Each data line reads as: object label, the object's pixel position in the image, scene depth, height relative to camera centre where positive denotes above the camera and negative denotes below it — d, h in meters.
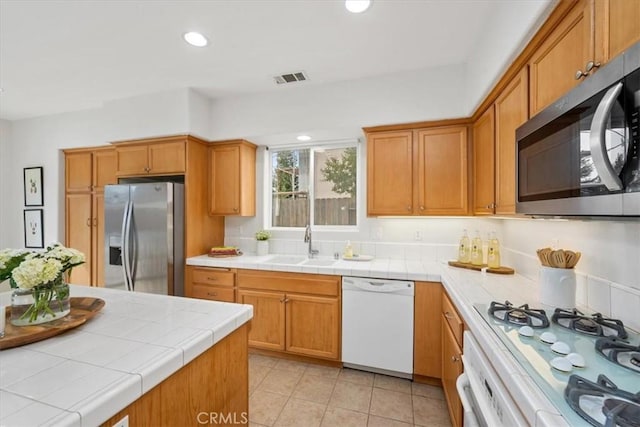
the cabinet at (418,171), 2.45 +0.36
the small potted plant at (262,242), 3.20 -0.37
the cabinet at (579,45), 0.81 +0.61
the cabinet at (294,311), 2.45 -0.93
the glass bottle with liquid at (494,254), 2.16 -0.34
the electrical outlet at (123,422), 0.75 -0.58
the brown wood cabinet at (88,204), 3.48 +0.08
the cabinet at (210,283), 2.76 -0.75
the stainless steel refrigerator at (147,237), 2.76 -0.28
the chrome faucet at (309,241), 3.07 -0.34
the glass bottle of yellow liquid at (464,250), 2.41 -0.35
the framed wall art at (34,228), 3.68 -0.24
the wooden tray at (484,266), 2.04 -0.45
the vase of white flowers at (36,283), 1.01 -0.28
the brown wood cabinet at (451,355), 1.53 -0.89
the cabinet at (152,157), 2.95 +0.60
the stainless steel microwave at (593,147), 0.67 +0.19
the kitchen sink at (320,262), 2.70 -0.53
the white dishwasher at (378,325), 2.24 -0.96
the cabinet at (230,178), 3.13 +0.37
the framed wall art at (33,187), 3.70 +0.31
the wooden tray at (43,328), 0.95 -0.45
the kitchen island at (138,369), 0.69 -0.48
